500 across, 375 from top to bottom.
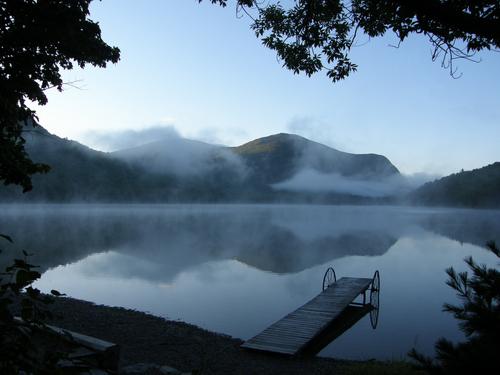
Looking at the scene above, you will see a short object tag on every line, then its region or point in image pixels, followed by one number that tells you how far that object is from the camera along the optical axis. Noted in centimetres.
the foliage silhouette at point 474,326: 244
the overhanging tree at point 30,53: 524
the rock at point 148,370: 830
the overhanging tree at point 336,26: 531
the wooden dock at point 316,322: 1166
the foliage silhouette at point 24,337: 228
